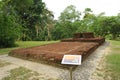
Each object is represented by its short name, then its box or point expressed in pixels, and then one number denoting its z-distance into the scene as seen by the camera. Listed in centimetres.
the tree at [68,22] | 1499
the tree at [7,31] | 593
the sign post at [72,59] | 173
